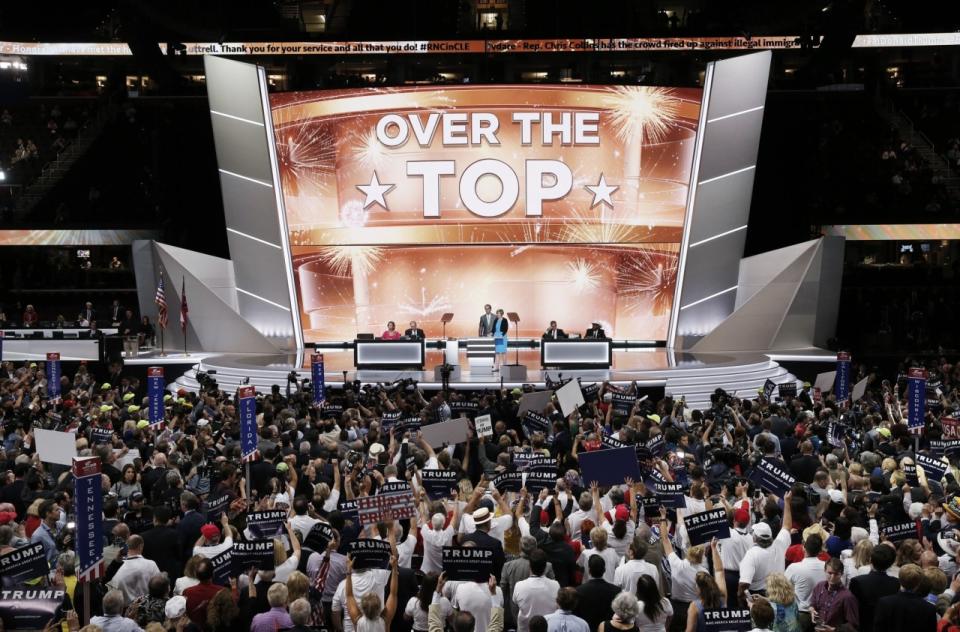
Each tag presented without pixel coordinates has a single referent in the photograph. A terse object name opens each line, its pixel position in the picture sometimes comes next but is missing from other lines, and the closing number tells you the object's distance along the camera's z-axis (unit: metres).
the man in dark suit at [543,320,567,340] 26.77
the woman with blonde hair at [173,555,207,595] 7.96
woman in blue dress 26.48
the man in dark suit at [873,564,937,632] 7.11
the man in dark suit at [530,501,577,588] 8.59
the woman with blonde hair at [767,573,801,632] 7.21
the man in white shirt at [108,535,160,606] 8.38
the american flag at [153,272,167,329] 27.31
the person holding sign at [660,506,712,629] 8.20
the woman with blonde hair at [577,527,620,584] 8.28
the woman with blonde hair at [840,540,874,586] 8.08
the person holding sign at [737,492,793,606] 8.43
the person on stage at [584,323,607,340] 26.94
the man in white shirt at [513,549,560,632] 7.89
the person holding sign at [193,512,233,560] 8.66
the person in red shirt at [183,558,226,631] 7.63
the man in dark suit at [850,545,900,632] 7.69
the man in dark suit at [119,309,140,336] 29.27
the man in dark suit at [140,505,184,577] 9.24
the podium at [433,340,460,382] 26.73
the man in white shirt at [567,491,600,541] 9.61
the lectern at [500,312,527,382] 24.02
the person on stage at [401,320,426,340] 26.86
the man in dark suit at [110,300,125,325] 33.06
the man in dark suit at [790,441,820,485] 12.16
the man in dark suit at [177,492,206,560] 9.56
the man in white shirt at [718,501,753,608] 8.88
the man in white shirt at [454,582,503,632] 7.80
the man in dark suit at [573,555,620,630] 7.77
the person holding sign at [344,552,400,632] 7.21
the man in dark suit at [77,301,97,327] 31.59
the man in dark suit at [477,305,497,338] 27.73
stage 24.16
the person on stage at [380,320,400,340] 27.33
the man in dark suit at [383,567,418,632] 8.56
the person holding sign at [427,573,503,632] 7.75
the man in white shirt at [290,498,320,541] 9.47
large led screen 29.48
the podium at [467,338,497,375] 27.61
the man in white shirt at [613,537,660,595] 8.08
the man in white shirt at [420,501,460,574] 9.01
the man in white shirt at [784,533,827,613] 8.04
